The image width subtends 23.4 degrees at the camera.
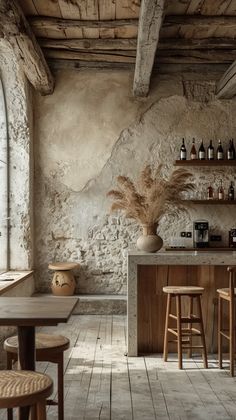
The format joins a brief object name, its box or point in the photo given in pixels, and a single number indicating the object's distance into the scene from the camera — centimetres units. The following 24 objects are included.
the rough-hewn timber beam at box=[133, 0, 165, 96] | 467
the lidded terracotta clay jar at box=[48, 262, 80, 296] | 760
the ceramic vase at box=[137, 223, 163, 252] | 565
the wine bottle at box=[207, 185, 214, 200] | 780
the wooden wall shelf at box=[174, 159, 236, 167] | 773
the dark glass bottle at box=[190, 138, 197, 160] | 779
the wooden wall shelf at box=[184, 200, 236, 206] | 763
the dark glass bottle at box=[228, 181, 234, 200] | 774
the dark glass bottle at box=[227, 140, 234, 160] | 779
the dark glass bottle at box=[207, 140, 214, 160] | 779
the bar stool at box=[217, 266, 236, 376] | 475
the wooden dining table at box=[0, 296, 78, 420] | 269
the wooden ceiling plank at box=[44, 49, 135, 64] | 728
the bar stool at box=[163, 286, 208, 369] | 499
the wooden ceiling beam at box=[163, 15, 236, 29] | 596
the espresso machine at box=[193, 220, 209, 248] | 779
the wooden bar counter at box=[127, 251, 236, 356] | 547
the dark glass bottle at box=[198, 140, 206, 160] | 780
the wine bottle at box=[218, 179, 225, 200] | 775
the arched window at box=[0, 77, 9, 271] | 757
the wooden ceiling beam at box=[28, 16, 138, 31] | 597
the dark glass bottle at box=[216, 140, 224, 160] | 778
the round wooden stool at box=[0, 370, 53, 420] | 221
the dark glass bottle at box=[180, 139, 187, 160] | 782
